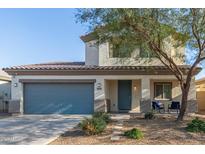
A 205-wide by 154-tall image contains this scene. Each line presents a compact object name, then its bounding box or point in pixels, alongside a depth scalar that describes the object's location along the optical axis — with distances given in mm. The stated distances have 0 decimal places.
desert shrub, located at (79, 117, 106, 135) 6643
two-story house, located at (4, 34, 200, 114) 11597
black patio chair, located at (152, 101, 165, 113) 11270
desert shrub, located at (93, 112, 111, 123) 8497
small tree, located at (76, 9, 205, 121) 7263
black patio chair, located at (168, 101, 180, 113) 11118
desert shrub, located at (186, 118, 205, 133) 6850
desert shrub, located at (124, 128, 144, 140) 6200
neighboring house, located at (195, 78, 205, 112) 14241
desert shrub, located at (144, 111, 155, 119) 9292
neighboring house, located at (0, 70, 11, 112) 14432
